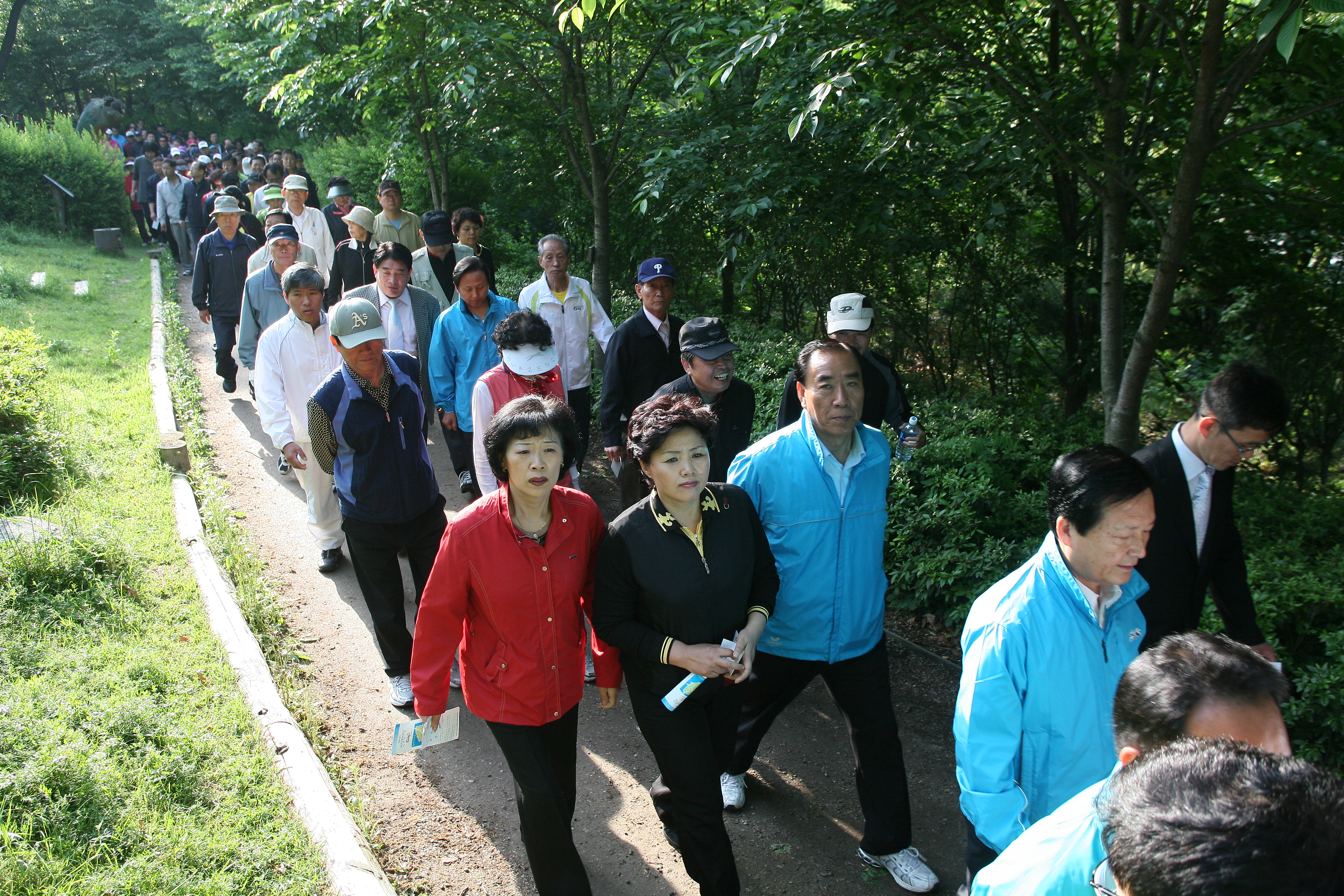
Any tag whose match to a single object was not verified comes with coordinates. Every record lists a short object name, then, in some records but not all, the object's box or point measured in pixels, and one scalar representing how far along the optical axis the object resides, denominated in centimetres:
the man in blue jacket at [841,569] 354
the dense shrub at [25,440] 654
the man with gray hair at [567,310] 675
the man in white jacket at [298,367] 597
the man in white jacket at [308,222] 1038
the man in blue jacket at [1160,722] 165
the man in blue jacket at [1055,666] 244
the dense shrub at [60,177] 1970
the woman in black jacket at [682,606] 319
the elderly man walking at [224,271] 938
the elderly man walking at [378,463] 462
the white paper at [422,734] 341
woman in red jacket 325
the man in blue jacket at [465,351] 621
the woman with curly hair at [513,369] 510
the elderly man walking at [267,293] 761
